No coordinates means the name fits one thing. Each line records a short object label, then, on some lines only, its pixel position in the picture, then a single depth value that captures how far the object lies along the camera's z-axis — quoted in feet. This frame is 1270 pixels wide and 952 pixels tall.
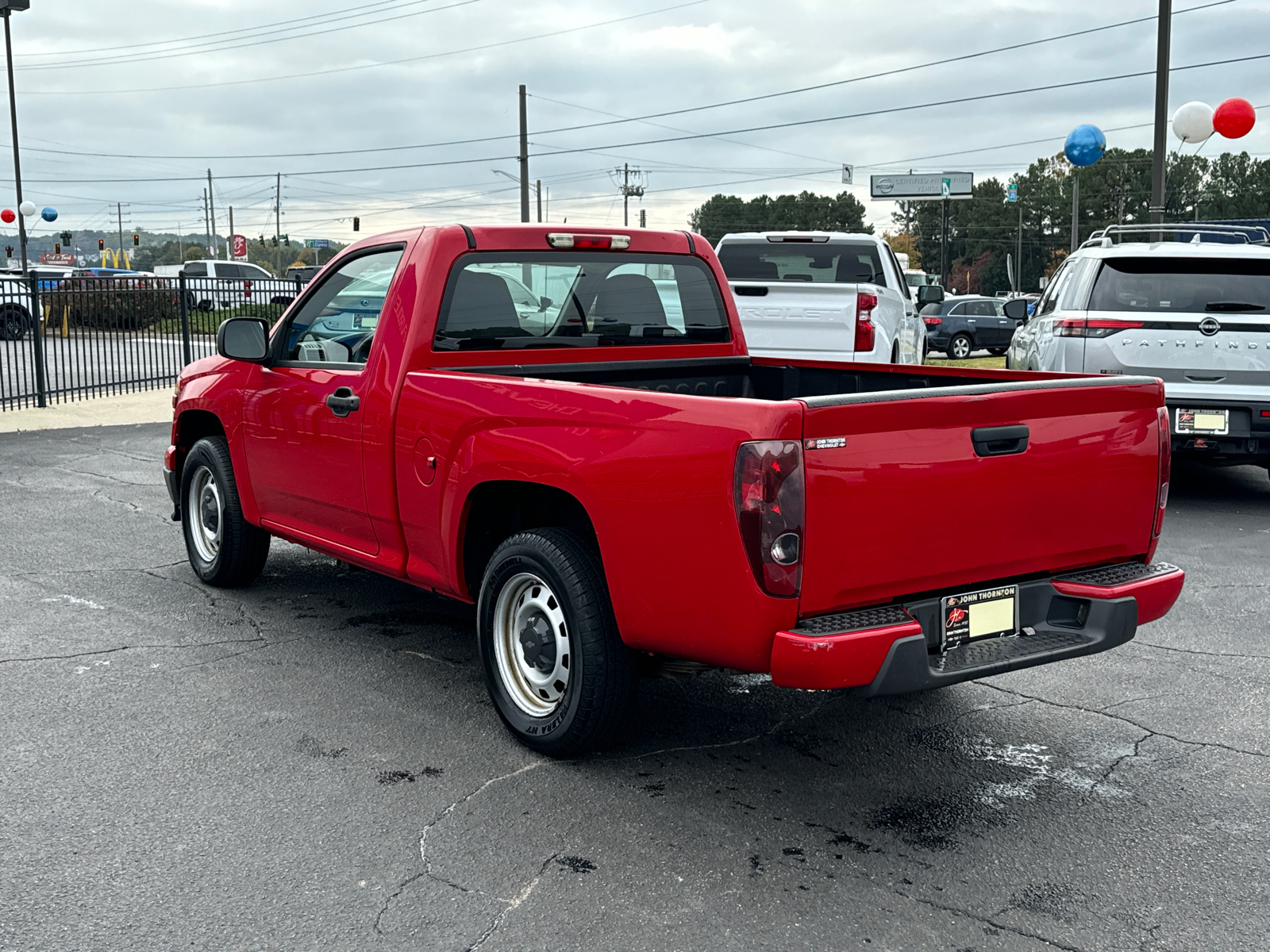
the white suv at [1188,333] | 28.37
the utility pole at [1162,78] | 62.59
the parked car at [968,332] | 112.88
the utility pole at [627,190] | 325.62
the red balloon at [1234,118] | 58.70
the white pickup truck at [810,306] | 37.04
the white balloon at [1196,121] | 61.41
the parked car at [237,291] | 63.62
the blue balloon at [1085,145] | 67.36
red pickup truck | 11.05
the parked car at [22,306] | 49.49
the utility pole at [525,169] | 141.79
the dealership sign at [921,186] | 243.19
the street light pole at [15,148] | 78.88
